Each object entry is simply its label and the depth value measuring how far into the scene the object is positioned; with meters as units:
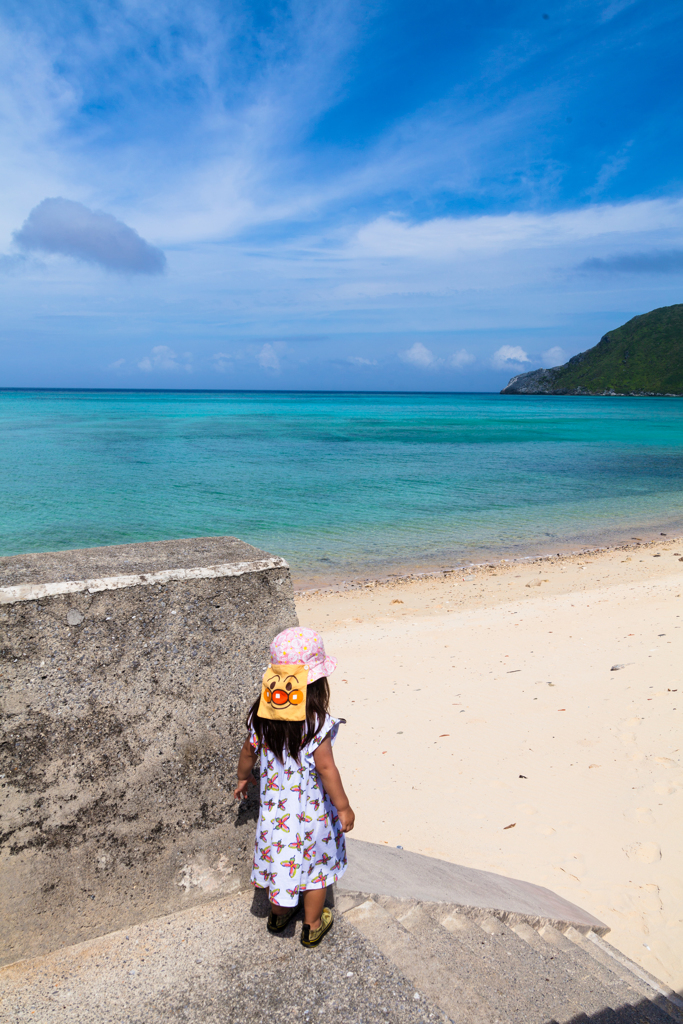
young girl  2.24
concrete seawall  2.01
